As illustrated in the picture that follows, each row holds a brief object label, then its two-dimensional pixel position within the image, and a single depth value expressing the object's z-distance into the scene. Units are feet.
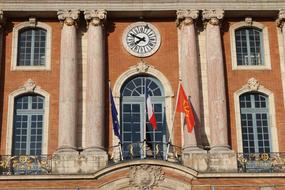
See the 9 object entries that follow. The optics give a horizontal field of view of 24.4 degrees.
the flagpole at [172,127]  87.49
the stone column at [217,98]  83.76
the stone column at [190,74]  83.66
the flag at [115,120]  84.16
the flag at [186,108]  84.53
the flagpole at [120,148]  84.16
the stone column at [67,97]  83.10
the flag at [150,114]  84.84
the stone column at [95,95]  83.56
